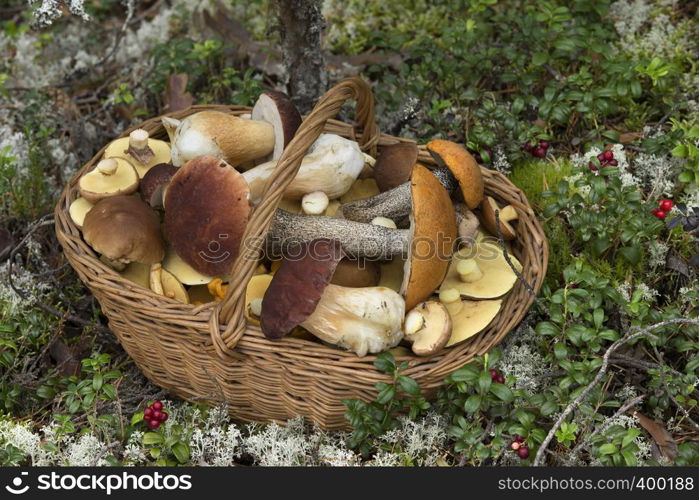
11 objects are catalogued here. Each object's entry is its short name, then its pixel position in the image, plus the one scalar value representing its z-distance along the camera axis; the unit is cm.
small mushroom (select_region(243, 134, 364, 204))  274
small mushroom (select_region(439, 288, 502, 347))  252
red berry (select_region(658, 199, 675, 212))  294
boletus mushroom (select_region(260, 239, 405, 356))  231
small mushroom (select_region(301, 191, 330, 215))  274
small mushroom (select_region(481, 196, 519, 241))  292
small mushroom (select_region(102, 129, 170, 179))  298
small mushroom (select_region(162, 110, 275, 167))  279
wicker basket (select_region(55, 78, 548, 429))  234
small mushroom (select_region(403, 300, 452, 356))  243
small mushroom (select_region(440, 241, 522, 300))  264
